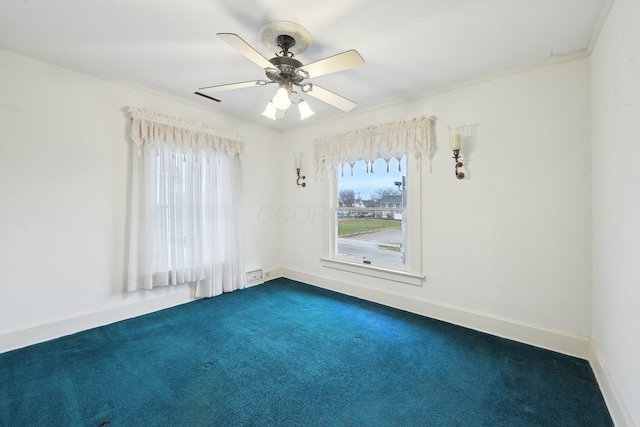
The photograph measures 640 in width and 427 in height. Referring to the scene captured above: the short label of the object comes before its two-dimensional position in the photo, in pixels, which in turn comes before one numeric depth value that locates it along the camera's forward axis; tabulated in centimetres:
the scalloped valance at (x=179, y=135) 276
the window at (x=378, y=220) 301
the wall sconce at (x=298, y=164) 398
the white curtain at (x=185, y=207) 280
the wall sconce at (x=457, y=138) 251
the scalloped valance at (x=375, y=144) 286
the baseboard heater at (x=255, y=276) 387
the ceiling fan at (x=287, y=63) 169
